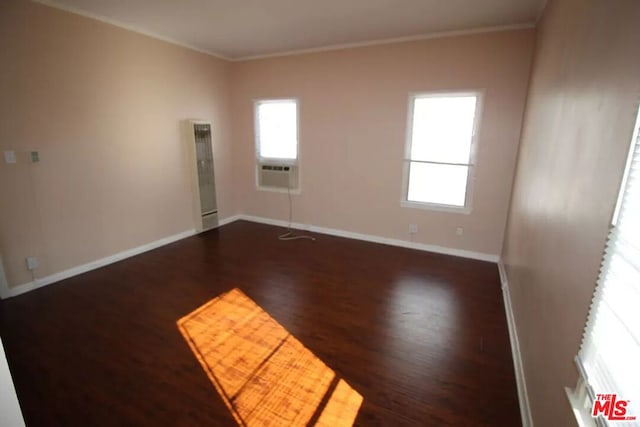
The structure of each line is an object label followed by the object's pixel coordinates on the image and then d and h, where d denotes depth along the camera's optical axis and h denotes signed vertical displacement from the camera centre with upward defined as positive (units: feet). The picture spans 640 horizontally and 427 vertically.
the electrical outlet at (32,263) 9.96 -3.94
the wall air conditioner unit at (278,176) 16.55 -1.89
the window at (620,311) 2.63 -1.51
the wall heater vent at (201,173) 14.83 -1.60
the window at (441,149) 12.55 -0.29
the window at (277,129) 16.10 +0.61
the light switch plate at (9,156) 9.16 -0.53
